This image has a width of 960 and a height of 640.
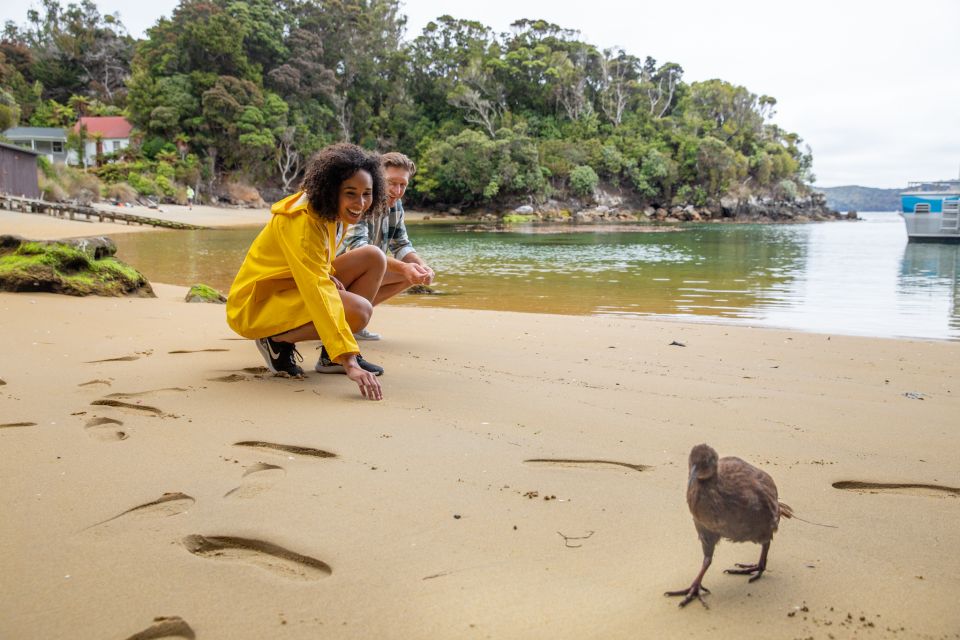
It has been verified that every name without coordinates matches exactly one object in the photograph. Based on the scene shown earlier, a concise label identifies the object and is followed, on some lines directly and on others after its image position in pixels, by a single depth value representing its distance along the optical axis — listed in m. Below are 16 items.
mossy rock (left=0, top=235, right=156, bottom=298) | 6.43
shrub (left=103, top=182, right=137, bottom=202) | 35.97
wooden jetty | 25.20
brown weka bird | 1.58
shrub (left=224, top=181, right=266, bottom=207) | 47.41
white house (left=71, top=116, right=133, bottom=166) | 46.50
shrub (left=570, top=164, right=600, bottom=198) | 50.53
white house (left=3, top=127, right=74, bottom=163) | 45.94
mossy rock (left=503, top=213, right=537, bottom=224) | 44.26
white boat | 27.16
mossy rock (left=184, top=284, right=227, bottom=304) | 7.32
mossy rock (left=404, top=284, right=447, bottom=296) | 10.21
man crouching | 4.52
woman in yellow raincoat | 3.17
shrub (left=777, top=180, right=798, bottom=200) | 55.47
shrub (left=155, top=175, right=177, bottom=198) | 40.64
